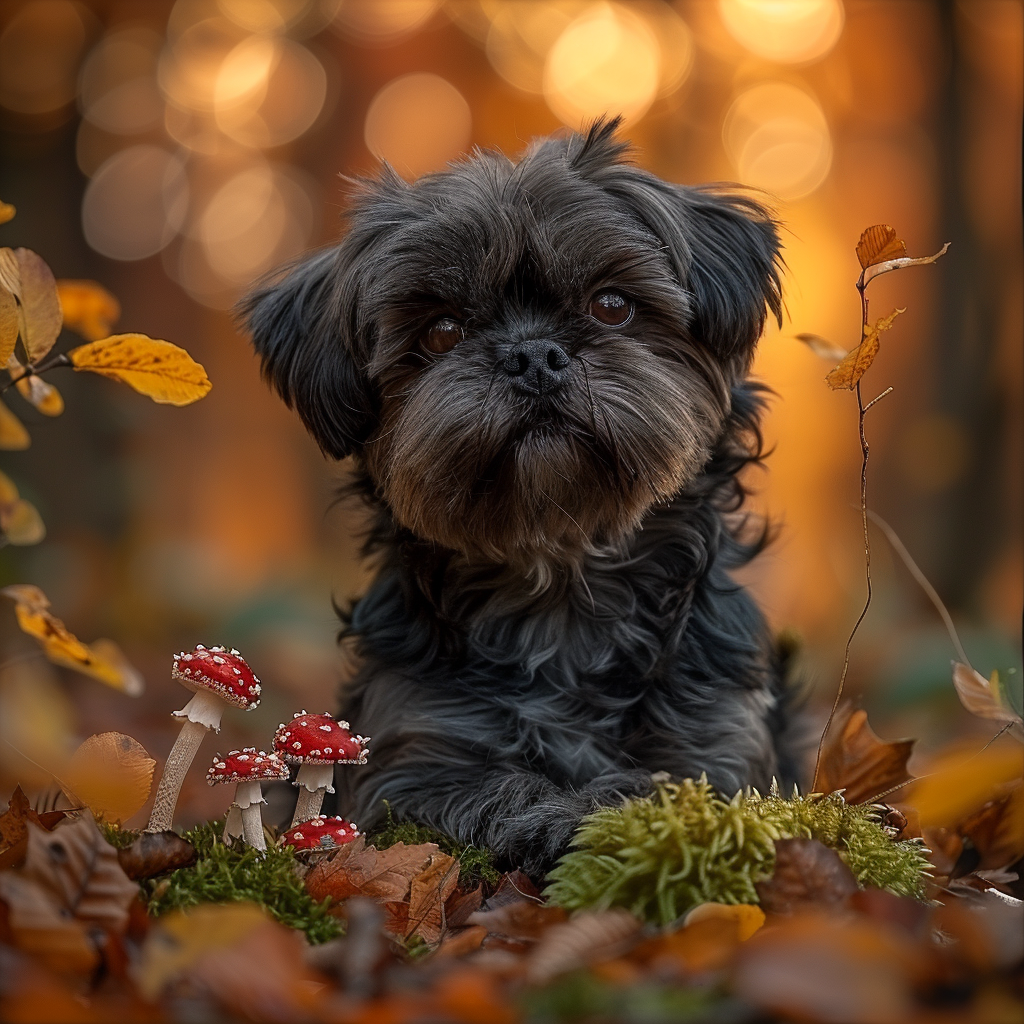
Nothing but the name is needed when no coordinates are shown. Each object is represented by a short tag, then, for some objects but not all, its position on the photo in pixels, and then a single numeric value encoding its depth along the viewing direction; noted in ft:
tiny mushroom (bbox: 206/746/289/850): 7.38
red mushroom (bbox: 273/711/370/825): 7.73
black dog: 9.58
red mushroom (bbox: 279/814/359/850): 7.82
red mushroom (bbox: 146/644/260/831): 7.35
